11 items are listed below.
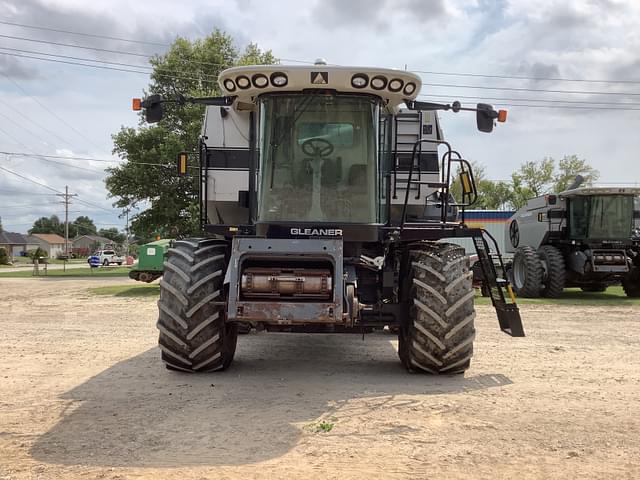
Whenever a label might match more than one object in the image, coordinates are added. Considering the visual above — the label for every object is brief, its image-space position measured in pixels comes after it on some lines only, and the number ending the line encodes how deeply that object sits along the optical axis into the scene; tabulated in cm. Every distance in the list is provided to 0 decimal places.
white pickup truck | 5734
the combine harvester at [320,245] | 556
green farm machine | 1931
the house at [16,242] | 10825
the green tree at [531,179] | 5425
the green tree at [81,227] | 15900
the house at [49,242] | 12500
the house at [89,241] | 14465
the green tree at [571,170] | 5341
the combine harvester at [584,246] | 1653
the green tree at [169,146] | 3003
